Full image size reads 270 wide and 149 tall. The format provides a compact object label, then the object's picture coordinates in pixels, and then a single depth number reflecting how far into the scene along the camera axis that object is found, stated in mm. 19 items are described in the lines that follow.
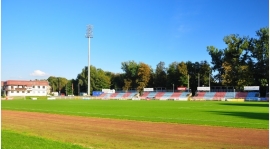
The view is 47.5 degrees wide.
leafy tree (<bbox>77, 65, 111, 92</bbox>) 129700
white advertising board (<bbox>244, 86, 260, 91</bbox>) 77550
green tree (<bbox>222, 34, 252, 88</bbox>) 87188
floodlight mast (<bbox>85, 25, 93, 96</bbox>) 93750
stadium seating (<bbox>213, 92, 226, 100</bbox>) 83481
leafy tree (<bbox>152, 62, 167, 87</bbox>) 112188
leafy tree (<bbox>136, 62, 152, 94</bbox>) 111875
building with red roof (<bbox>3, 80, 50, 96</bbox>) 139500
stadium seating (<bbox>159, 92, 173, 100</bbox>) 94275
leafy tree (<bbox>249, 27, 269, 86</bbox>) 83875
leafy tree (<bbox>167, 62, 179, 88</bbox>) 106188
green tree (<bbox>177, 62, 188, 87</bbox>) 102500
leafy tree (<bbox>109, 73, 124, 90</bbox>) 125762
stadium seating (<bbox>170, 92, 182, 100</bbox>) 91062
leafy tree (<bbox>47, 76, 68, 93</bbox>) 159025
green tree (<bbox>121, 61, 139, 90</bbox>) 117250
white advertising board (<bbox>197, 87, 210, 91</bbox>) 88544
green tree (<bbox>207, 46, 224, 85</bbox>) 94056
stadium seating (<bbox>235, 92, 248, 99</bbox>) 79350
